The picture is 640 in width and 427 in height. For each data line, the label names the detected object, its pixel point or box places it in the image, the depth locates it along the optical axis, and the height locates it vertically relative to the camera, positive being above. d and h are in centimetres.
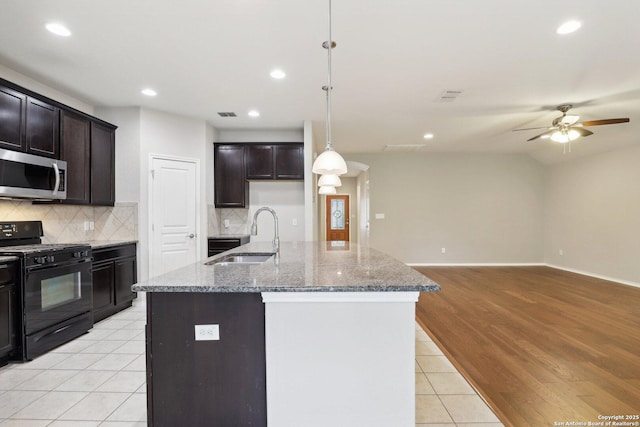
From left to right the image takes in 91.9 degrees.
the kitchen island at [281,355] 144 -65
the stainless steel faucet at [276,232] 243 -11
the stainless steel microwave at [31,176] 266 +41
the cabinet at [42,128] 292 +90
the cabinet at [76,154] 330 +74
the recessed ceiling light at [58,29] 236 +149
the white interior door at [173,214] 418 +7
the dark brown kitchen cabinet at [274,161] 497 +92
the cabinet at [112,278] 338 -69
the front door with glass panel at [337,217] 1167 +2
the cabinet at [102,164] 370 +69
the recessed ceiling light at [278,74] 312 +148
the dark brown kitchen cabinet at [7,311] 238 -71
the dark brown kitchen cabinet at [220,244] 468 -39
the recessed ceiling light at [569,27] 235 +146
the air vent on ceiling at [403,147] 635 +147
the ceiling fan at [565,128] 398 +114
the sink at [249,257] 254 -32
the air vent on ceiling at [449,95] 364 +146
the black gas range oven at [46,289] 254 -62
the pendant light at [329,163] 216 +39
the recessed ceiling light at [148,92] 359 +150
